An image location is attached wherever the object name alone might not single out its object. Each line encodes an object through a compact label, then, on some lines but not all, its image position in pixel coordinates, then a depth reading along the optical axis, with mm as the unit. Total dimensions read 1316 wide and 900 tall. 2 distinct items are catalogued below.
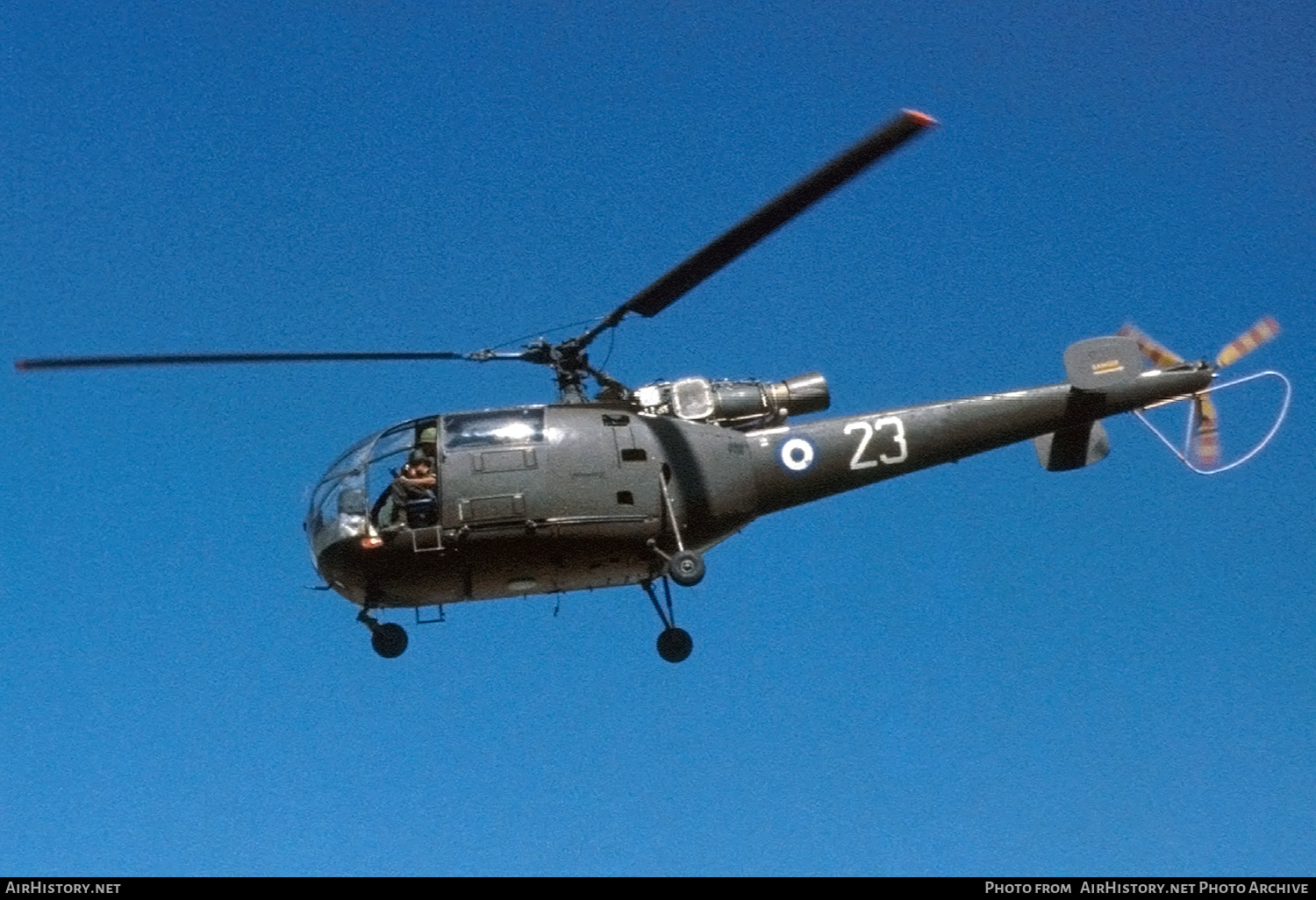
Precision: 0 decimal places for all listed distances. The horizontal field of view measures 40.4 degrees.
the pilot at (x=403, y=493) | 22844
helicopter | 22609
